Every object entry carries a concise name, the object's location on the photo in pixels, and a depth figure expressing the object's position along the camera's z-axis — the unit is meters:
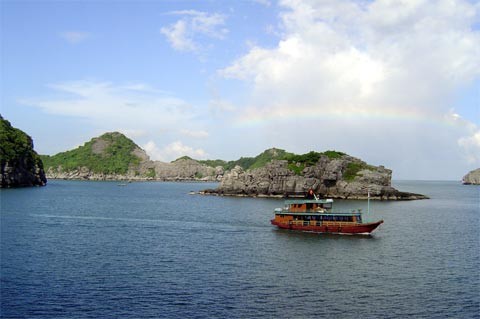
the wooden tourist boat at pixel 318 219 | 82.81
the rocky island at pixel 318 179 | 175.12
